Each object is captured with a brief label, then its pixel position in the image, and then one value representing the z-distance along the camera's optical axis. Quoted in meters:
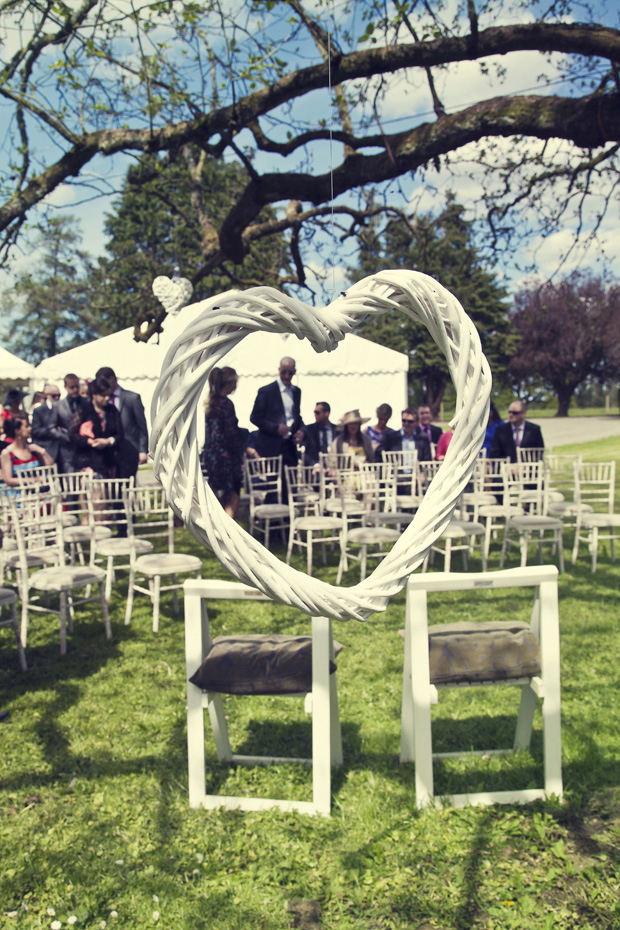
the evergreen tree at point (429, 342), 38.28
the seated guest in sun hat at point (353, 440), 8.53
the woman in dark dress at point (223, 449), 6.81
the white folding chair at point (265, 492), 8.16
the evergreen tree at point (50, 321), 42.71
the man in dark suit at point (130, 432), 7.88
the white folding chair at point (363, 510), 6.61
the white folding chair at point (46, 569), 5.12
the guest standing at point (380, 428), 8.93
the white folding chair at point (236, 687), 3.13
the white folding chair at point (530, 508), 7.26
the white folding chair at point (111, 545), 6.02
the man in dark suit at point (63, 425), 8.87
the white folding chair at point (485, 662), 3.11
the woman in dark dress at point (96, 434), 7.57
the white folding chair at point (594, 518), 7.48
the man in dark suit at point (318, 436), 9.24
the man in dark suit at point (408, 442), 8.80
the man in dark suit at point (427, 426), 9.09
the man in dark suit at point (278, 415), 8.48
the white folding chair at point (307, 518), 7.29
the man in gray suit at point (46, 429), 9.32
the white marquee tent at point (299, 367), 13.41
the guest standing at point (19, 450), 7.36
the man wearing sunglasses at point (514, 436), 8.51
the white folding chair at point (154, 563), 5.50
